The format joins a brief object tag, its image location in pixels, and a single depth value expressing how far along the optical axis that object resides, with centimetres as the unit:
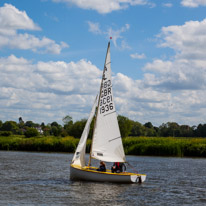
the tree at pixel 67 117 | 15023
